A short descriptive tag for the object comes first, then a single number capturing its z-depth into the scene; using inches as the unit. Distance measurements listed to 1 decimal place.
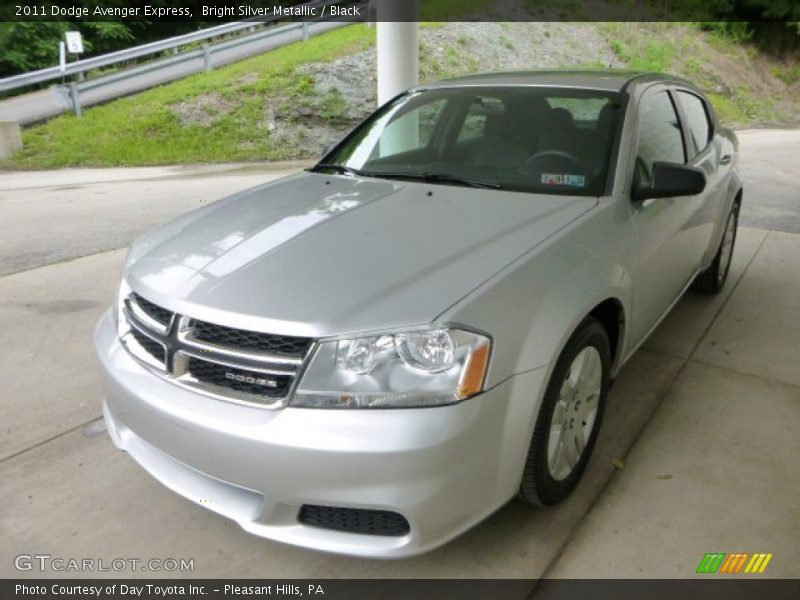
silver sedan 79.0
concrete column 250.8
